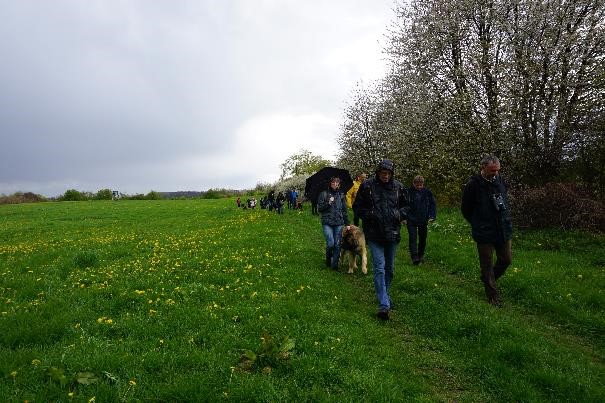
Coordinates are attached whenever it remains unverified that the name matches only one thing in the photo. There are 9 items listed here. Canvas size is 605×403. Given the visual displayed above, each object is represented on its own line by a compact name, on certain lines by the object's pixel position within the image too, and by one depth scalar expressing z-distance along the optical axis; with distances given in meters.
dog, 11.61
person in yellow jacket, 16.74
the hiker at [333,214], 12.09
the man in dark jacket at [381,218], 8.11
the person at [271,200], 35.99
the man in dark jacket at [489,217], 8.69
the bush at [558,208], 13.62
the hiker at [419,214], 12.44
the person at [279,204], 32.88
